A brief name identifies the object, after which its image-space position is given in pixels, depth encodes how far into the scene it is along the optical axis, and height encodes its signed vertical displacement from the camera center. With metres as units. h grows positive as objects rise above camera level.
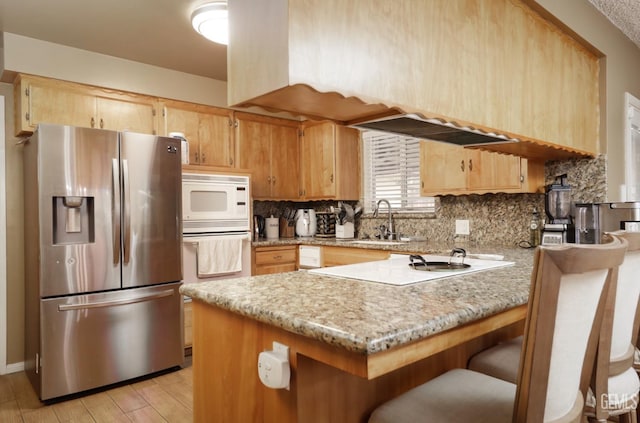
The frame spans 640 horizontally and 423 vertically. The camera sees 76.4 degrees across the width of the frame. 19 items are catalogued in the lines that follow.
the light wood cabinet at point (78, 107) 3.04 +0.87
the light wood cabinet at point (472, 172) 2.80 +0.27
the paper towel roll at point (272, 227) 4.48 -0.17
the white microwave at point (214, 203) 3.38 +0.08
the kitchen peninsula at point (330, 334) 0.88 -0.31
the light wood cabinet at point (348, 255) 3.32 -0.39
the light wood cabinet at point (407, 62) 1.13 +0.51
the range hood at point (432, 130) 1.54 +0.34
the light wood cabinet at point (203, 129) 3.72 +0.79
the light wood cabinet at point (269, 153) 4.24 +0.63
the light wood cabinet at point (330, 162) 4.36 +0.54
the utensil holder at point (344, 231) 4.29 -0.21
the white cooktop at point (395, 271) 1.51 -0.26
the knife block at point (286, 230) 4.72 -0.21
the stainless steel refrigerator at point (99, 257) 2.63 -0.30
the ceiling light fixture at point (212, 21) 2.59 +1.26
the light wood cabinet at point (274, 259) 3.90 -0.47
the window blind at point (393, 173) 4.05 +0.39
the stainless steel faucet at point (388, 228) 3.94 -0.18
